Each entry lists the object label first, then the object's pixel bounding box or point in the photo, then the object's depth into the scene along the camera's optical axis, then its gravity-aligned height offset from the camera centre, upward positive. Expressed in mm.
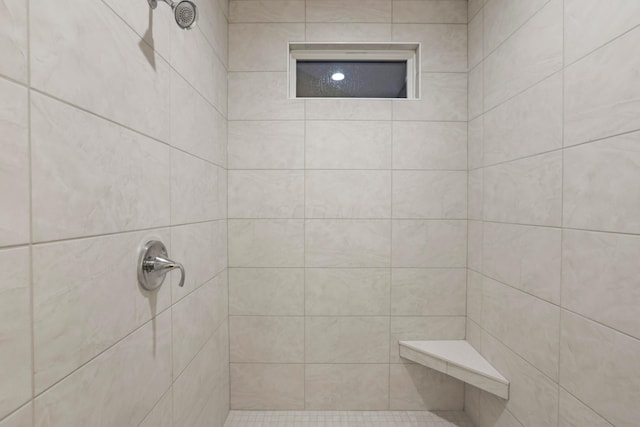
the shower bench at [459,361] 1603 -799
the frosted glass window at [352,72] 2045 +847
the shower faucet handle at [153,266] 988 -176
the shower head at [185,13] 1018 +596
